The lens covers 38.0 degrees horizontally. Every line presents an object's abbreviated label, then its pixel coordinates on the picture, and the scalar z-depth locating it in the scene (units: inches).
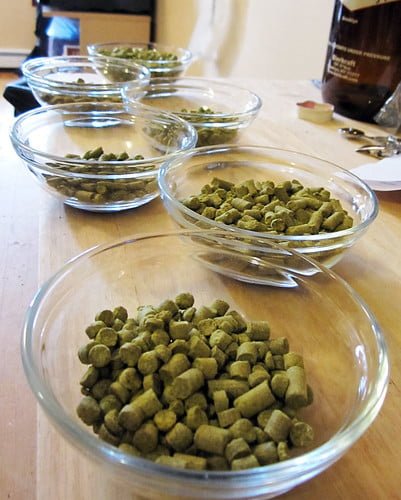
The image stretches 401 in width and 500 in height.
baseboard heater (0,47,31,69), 146.5
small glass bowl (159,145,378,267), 23.2
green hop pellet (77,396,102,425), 16.0
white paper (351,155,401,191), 32.0
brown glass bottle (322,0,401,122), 39.3
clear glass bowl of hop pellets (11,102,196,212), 27.8
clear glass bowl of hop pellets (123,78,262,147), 35.8
